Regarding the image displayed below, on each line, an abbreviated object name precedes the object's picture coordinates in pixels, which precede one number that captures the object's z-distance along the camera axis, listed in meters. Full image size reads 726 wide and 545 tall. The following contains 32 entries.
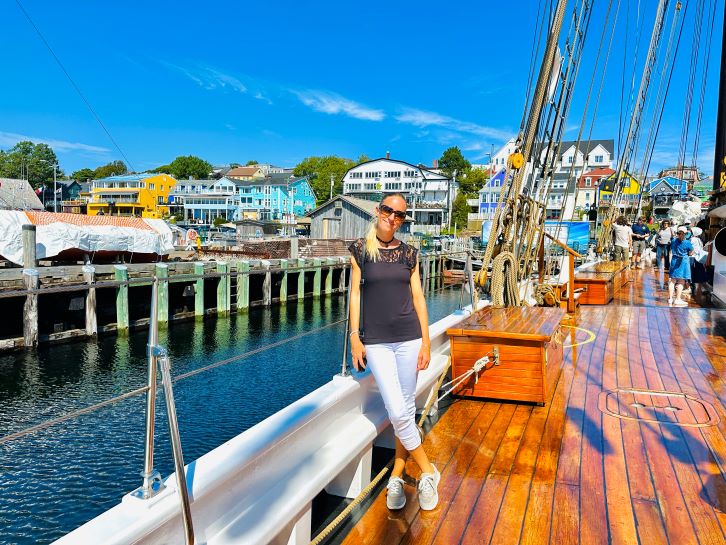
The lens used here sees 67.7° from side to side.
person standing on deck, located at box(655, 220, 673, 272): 13.92
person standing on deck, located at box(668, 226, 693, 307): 8.83
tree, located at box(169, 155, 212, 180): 109.94
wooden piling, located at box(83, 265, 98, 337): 16.91
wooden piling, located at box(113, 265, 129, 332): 18.09
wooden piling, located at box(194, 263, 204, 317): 21.42
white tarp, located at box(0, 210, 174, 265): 19.16
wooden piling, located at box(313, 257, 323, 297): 28.31
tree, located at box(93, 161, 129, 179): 120.10
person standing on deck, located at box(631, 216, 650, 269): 17.39
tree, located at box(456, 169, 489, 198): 75.61
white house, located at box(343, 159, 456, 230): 71.31
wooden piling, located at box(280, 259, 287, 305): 25.94
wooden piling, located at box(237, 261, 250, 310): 23.41
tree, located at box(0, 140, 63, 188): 84.19
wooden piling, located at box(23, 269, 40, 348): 15.02
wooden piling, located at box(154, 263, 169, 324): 19.27
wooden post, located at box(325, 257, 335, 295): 29.39
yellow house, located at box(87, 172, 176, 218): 79.25
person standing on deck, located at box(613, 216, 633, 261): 14.39
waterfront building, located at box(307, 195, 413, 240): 48.97
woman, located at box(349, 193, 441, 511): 2.55
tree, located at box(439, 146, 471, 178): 84.31
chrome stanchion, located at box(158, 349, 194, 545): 1.65
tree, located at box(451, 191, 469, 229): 69.25
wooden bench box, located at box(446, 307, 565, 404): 4.06
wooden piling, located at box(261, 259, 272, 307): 24.94
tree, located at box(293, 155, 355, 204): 88.19
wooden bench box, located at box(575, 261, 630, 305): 9.38
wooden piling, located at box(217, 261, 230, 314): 22.38
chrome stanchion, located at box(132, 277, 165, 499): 1.74
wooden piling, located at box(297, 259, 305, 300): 27.36
